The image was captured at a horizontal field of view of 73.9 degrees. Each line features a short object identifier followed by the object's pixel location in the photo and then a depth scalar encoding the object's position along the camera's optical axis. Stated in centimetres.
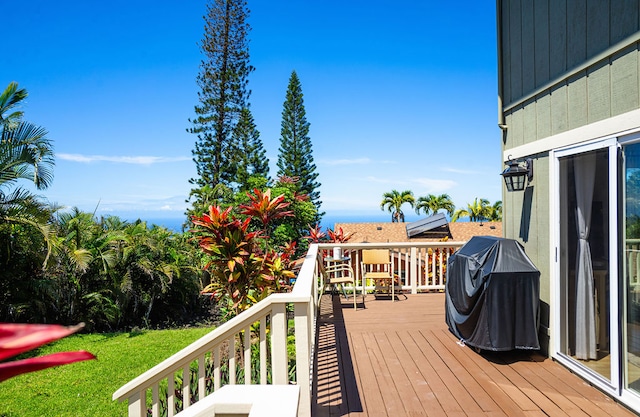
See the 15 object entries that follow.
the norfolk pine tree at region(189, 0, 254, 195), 1903
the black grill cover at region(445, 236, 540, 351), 387
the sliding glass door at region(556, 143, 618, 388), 319
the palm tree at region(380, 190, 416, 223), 3900
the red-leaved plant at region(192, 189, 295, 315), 476
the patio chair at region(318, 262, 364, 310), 637
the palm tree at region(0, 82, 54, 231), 730
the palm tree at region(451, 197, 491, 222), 4161
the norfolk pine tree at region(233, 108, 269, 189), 2033
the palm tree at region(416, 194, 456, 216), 4025
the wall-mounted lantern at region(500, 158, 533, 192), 430
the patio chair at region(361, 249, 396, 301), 659
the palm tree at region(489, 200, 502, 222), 4050
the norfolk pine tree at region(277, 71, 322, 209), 2480
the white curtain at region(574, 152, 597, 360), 343
